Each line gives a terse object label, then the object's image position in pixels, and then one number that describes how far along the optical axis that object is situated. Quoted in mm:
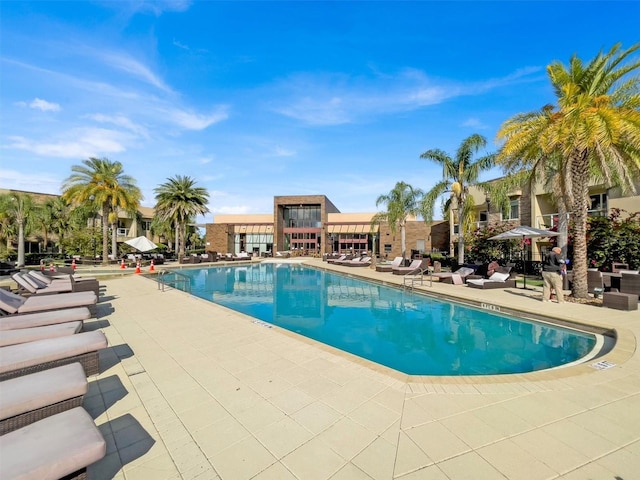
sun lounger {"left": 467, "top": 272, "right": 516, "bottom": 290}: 11875
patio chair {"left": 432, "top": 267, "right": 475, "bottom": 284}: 13393
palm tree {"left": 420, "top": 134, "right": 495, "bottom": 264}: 16219
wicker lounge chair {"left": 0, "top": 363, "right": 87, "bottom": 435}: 2332
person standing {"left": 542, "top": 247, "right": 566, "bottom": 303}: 8781
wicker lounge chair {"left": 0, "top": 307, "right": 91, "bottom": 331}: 4742
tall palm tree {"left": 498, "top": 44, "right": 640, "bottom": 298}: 8234
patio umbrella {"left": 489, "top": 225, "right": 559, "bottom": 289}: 11790
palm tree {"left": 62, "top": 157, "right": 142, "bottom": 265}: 22391
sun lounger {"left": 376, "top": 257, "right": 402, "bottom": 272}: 19505
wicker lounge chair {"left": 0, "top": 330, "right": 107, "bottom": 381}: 3244
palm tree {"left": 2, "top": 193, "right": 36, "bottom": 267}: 20844
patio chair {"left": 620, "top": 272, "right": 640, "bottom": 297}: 8992
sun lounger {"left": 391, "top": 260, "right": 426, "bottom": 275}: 17138
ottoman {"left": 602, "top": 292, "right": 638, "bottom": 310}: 7727
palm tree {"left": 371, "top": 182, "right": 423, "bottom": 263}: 25000
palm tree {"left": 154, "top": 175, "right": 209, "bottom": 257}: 27797
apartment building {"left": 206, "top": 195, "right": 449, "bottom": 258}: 38438
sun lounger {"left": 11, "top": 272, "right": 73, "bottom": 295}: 8030
